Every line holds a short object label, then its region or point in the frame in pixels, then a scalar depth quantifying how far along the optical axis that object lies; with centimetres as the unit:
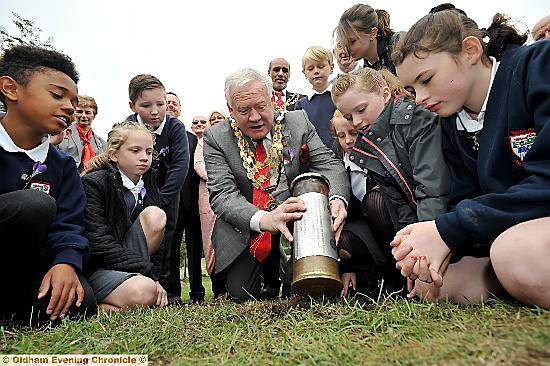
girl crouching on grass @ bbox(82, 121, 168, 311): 303
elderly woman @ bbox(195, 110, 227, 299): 419
